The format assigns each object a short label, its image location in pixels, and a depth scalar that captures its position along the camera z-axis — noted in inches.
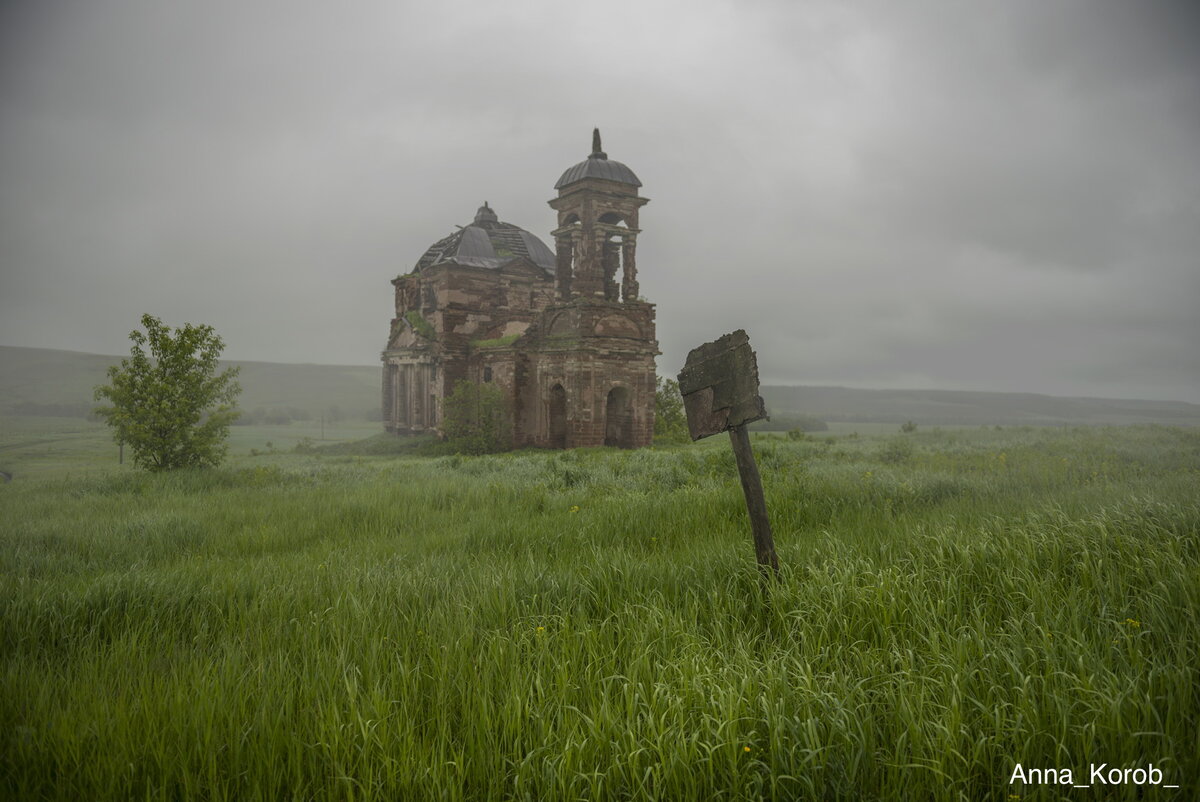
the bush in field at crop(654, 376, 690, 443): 1243.2
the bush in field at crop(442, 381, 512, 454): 1043.3
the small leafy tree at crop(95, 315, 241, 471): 564.7
